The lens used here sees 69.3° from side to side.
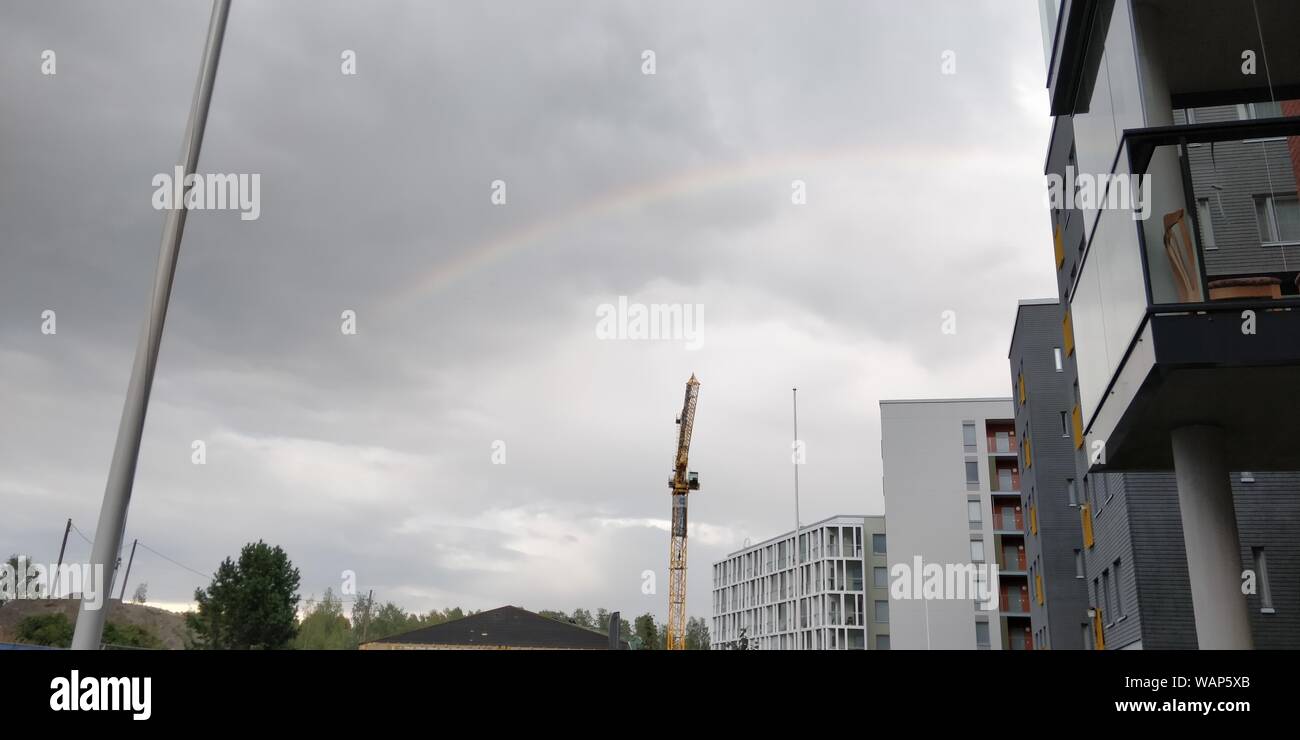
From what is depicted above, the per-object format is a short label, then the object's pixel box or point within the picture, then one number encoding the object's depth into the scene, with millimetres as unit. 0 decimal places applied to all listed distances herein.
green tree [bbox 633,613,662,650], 105688
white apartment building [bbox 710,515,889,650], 110125
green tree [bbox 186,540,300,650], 92312
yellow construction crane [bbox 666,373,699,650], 110312
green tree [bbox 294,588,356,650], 100312
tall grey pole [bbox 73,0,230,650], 6798
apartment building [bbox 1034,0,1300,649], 8062
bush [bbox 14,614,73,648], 68500
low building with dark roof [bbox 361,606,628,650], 70438
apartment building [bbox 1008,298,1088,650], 40625
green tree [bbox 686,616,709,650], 143575
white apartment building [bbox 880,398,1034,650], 74812
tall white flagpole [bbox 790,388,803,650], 115050
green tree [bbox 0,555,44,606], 83062
